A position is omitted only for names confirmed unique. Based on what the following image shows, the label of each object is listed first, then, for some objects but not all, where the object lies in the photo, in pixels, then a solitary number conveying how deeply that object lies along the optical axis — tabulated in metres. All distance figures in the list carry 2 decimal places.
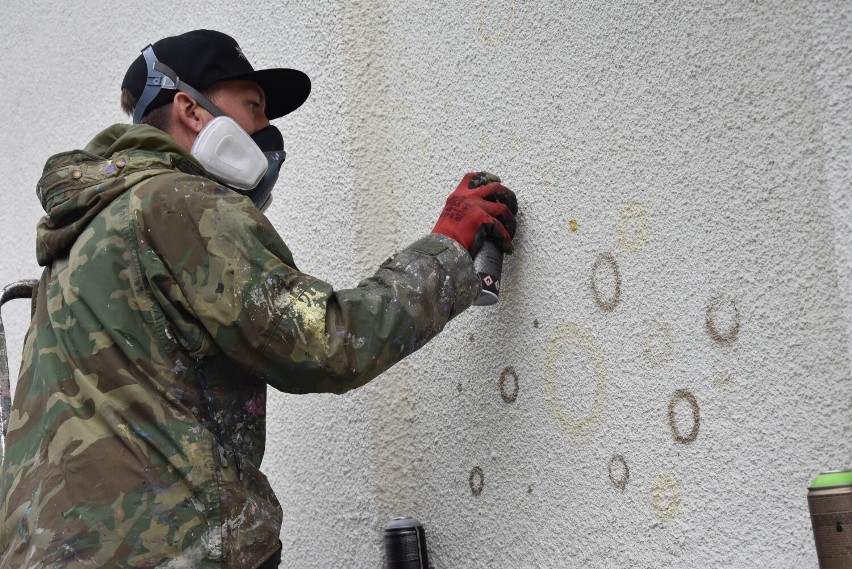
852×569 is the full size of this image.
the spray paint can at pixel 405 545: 2.62
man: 1.96
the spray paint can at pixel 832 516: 1.51
